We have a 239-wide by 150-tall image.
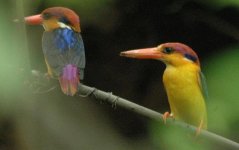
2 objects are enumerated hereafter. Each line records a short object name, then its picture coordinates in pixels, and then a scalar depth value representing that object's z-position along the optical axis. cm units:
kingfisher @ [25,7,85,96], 283
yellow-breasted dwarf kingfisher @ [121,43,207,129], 289
